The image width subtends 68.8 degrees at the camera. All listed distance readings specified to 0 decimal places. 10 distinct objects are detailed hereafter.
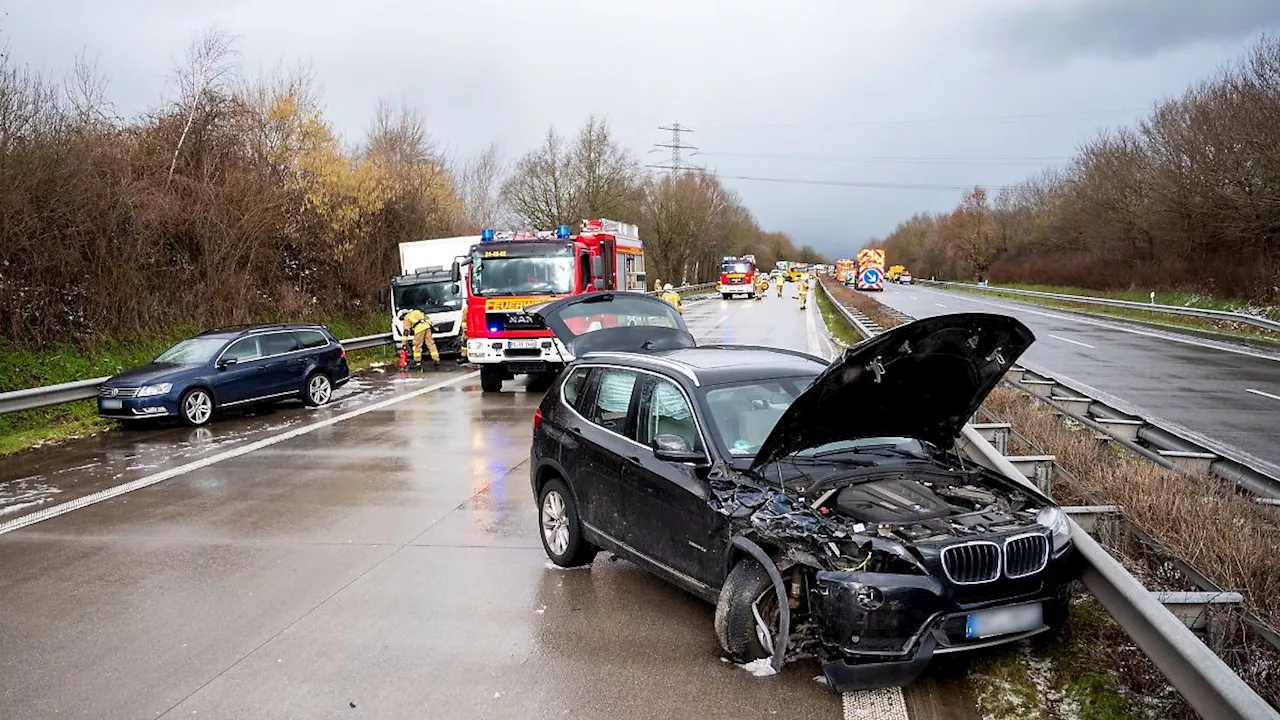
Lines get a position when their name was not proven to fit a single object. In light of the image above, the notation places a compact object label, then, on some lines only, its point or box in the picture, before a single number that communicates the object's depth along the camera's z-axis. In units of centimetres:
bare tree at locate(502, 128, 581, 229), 5850
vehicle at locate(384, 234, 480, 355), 2478
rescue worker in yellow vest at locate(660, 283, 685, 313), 2675
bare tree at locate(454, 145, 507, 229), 5200
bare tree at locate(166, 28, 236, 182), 2337
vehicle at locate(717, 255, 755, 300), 6097
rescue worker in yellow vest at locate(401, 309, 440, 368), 2247
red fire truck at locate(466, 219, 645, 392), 1722
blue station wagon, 1371
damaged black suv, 421
